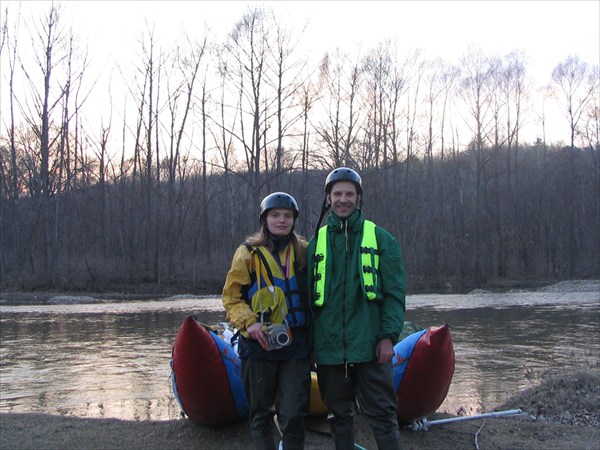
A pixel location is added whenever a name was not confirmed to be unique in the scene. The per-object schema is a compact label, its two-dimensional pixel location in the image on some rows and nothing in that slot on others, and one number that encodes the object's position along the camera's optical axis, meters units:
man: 3.41
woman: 3.50
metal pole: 4.68
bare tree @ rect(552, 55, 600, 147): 40.45
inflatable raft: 4.41
